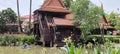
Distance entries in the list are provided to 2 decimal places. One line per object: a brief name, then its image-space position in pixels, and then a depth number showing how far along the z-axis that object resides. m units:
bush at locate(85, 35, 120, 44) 29.69
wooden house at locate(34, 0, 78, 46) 28.52
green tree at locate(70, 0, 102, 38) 29.19
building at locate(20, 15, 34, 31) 50.23
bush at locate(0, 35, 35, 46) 27.91
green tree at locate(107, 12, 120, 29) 51.60
